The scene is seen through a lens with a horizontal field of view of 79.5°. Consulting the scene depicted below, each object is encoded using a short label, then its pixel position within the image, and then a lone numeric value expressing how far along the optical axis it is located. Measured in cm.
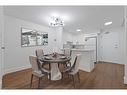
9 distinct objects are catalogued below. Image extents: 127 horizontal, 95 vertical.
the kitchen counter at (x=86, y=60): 318
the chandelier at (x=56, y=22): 274
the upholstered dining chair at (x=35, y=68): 185
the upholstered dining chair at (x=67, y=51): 327
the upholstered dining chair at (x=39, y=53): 291
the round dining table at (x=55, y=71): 224
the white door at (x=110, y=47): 462
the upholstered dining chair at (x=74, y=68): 200
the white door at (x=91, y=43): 495
